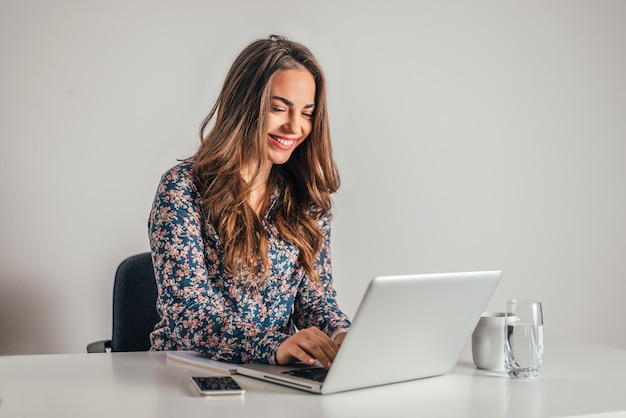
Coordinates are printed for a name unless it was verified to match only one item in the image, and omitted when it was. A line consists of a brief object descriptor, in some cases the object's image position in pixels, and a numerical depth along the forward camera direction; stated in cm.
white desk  122
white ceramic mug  160
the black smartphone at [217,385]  131
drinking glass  149
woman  185
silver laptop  131
